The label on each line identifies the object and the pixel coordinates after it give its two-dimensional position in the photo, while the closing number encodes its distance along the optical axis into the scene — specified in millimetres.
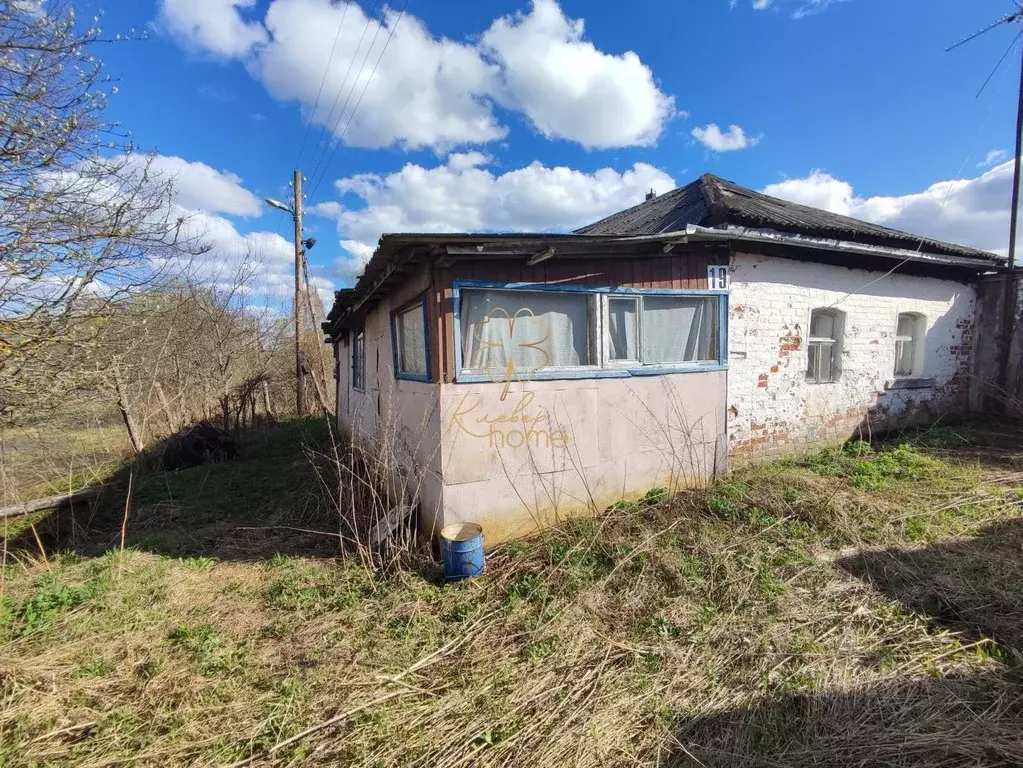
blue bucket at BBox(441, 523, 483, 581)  3791
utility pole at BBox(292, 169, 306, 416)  13617
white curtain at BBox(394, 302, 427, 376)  4584
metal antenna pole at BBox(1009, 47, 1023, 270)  9672
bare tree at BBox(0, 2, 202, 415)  4129
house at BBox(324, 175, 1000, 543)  4199
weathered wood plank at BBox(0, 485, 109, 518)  5445
